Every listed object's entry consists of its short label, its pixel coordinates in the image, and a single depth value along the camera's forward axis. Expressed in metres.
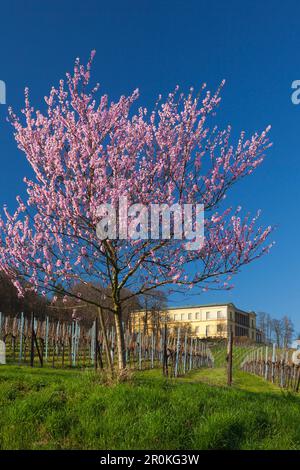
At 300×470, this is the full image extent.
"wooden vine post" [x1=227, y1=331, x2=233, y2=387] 17.23
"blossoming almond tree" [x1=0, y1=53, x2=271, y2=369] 12.29
